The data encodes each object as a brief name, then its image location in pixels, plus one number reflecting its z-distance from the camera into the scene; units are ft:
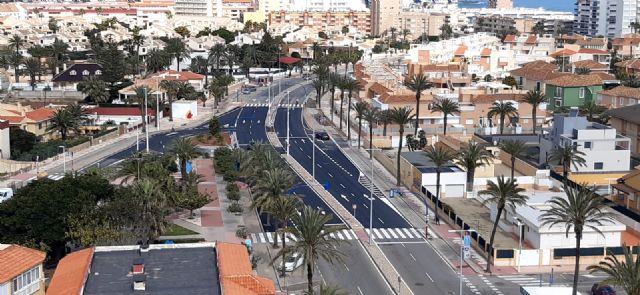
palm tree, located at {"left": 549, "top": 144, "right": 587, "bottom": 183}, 244.83
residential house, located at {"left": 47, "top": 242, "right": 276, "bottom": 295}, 138.82
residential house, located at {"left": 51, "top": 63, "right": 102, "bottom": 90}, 499.10
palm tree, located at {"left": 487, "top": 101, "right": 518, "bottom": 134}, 340.12
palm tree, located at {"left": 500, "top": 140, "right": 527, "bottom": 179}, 253.85
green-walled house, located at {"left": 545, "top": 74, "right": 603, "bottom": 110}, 415.64
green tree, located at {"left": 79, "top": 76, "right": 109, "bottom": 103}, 415.85
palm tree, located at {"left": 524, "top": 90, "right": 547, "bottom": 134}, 344.49
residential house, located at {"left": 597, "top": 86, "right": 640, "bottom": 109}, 391.86
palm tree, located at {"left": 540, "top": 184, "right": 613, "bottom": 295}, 161.79
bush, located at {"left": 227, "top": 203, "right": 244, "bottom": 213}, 234.99
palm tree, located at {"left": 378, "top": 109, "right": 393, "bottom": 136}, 319.35
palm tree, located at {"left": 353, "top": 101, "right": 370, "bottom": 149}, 326.03
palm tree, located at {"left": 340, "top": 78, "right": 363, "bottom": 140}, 378.79
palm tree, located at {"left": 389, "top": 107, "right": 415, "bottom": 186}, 289.94
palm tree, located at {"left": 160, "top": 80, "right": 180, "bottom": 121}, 395.55
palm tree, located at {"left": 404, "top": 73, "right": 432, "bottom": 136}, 343.26
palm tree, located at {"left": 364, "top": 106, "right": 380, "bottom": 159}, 314.14
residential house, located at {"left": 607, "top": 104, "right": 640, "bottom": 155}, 309.22
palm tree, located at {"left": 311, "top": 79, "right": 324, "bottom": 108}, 437.58
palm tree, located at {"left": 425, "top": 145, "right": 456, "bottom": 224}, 232.73
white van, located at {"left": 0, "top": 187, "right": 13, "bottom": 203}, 241.76
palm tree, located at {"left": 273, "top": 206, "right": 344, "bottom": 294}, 160.25
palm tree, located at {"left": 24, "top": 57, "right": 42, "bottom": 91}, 490.90
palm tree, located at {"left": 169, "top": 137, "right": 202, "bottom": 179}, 250.98
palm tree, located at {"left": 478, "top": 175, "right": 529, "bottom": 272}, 189.88
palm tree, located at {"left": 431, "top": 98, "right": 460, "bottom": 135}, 334.03
